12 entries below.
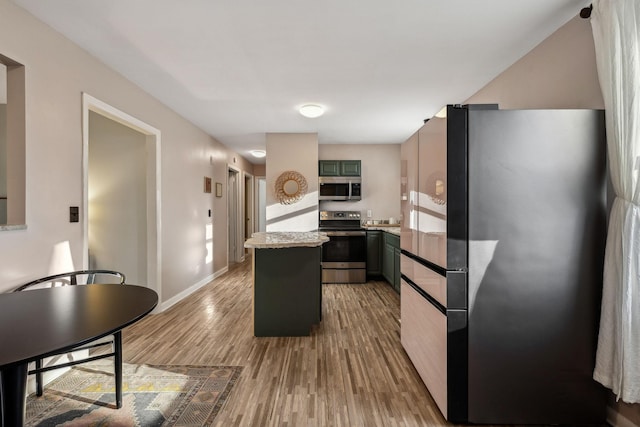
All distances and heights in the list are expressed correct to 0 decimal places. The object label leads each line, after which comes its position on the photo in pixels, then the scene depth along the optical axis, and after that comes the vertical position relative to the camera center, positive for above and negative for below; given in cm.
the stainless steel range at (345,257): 520 -78
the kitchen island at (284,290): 298 -76
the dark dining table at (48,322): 90 -39
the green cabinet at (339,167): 572 +77
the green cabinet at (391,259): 438 -74
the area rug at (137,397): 180 -119
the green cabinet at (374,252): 532 -72
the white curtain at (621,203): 151 +3
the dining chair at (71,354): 189 -76
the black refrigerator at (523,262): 172 -29
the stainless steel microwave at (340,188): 571 +39
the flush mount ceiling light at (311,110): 371 +118
